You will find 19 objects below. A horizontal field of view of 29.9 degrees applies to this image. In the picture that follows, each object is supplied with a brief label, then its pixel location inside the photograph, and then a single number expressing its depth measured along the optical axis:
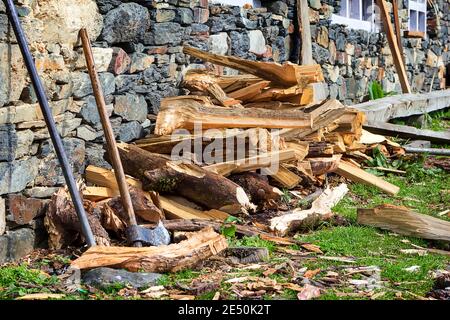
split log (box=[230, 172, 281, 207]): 6.72
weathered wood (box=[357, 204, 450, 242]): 5.99
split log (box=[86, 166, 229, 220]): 6.25
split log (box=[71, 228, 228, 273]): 5.07
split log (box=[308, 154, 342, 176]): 7.54
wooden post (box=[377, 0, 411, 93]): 12.36
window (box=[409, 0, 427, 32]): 14.34
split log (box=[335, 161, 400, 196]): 7.80
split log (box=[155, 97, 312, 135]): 7.02
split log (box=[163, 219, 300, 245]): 5.88
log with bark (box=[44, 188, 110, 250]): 5.68
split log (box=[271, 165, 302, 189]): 7.04
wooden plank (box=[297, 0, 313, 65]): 9.82
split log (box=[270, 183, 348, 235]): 6.19
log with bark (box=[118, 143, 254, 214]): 6.29
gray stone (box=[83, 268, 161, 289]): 4.87
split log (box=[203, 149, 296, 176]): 6.70
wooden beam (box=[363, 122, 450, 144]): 9.57
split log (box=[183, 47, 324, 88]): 7.72
